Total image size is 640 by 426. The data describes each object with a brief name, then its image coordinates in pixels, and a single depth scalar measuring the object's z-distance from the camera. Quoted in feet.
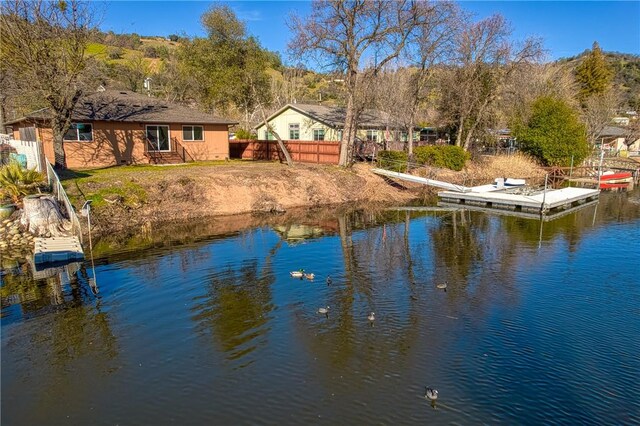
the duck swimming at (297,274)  45.16
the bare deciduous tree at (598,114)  172.65
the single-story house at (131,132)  91.40
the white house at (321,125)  136.46
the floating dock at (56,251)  47.42
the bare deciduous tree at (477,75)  130.45
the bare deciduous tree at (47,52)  69.51
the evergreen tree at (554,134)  134.41
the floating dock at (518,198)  86.12
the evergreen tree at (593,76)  225.76
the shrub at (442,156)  123.65
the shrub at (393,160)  115.55
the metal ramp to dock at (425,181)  100.53
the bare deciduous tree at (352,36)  100.53
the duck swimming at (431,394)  24.81
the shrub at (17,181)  60.13
